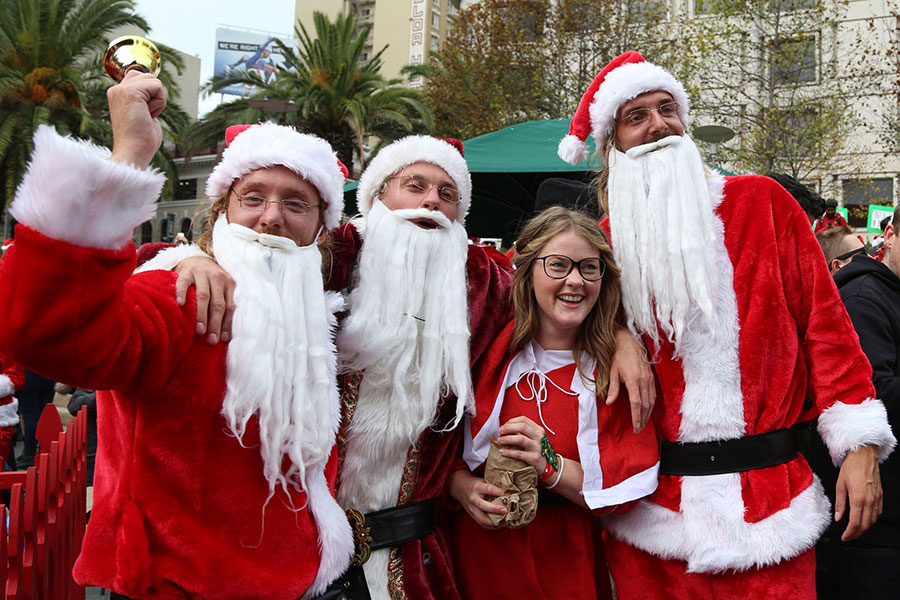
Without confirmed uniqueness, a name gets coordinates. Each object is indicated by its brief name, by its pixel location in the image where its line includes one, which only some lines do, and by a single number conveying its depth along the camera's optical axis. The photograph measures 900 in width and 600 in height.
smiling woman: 2.33
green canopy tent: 6.43
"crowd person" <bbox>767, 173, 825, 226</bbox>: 3.86
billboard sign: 67.50
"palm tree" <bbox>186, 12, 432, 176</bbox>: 19.73
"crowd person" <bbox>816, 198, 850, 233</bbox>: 6.86
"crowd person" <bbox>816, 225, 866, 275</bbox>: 4.94
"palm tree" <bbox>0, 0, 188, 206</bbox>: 18.02
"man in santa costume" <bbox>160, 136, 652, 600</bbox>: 2.30
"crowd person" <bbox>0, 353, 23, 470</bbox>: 4.82
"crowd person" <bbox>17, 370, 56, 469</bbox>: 6.60
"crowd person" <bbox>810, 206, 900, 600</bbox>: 2.64
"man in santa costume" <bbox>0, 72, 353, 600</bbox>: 1.30
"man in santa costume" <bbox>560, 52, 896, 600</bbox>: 2.17
